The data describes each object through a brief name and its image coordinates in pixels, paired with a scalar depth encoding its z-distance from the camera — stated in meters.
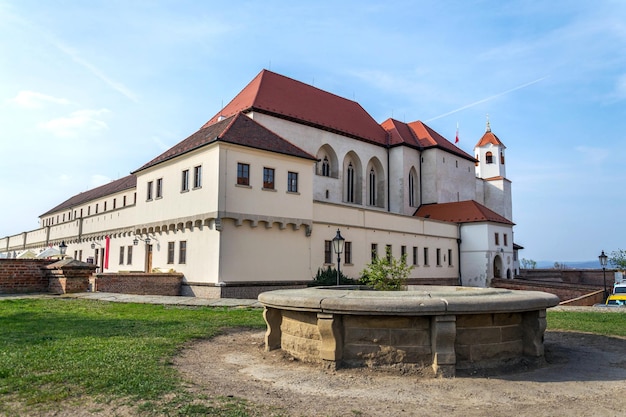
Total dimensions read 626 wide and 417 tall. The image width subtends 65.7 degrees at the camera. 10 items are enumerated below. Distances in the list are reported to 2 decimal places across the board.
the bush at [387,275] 10.67
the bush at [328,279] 23.27
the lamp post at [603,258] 31.00
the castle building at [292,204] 24.45
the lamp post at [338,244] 19.20
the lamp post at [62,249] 28.70
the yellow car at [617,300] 24.57
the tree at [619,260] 67.57
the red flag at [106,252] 35.94
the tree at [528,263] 102.28
